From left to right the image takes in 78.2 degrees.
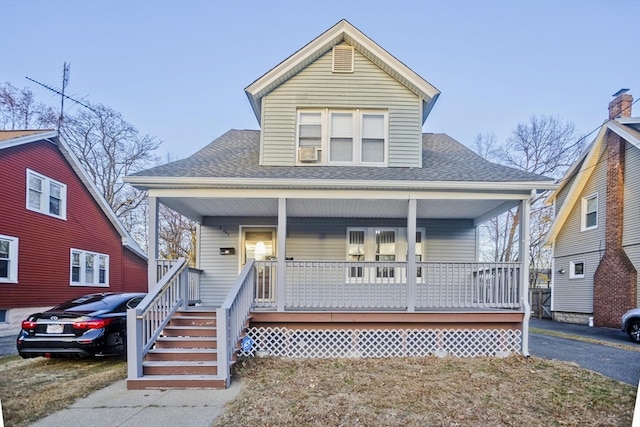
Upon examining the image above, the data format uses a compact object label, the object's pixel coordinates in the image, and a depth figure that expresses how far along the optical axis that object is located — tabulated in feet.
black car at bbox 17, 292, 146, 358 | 22.35
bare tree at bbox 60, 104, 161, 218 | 42.65
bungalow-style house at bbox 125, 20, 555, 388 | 24.36
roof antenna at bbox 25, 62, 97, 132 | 32.68
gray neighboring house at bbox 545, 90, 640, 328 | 28.07
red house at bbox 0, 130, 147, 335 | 35.24
